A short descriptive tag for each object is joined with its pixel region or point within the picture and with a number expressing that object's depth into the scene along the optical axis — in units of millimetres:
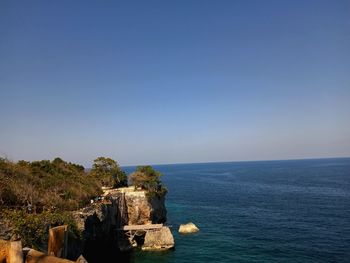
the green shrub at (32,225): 21375
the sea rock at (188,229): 53875
